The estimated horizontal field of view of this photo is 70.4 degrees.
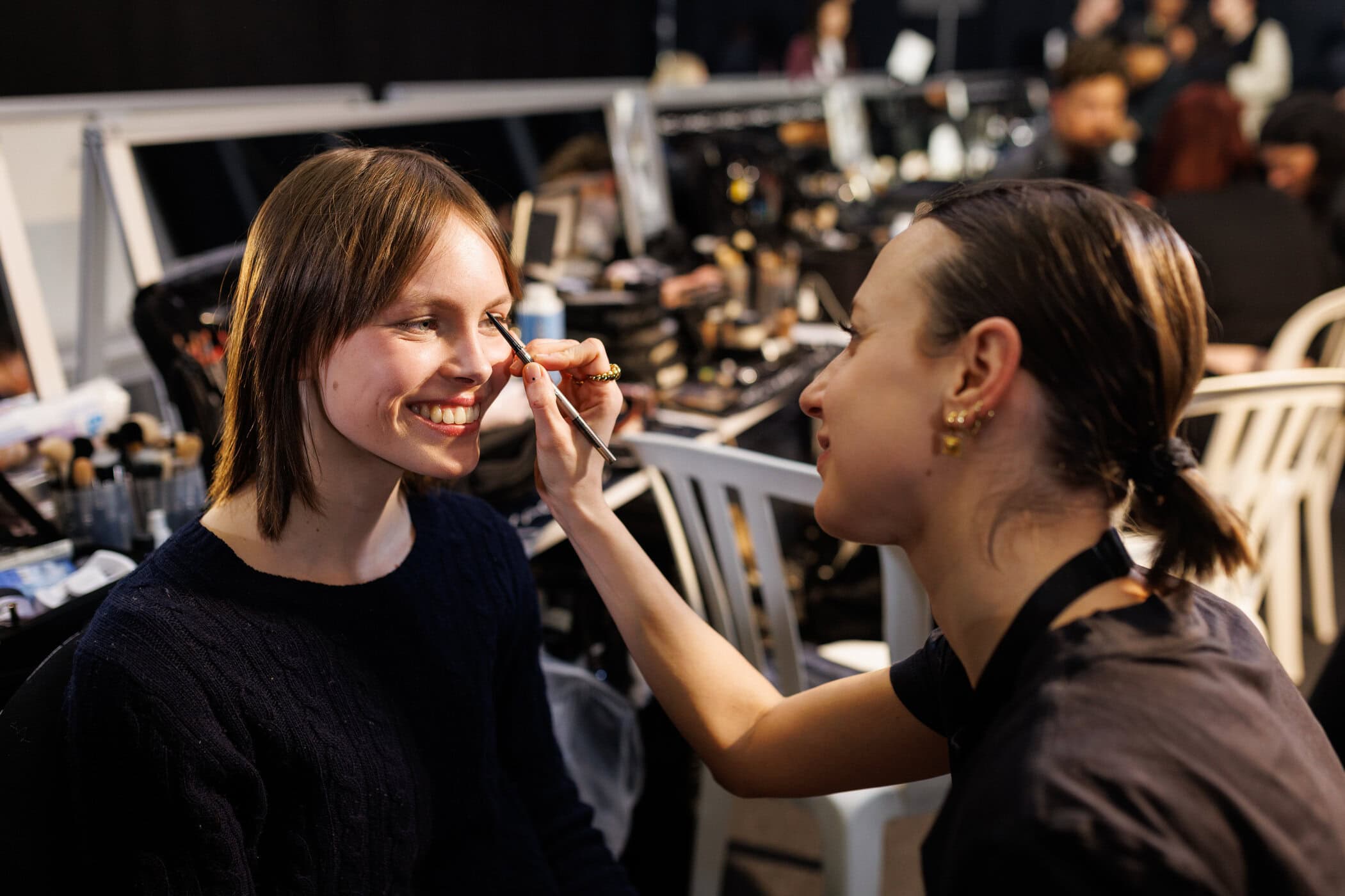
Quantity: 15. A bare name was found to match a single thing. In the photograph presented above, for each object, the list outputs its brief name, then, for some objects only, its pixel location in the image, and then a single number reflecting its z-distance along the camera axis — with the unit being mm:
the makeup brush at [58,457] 1299
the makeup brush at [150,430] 1398
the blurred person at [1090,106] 3154
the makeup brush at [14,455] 1380
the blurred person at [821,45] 4250
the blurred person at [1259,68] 6598
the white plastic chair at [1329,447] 2492
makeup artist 604
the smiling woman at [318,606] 792
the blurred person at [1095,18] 6344
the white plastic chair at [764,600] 1386
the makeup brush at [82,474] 1270
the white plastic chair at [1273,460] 1916
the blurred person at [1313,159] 3229
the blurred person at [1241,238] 2783
